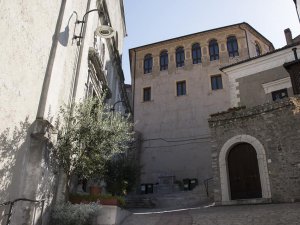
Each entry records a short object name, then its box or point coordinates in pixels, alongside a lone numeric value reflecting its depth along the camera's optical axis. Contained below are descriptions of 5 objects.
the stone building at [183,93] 18.98
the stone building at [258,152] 9.66
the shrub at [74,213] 6.11
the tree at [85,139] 6.92
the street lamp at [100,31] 8.66
